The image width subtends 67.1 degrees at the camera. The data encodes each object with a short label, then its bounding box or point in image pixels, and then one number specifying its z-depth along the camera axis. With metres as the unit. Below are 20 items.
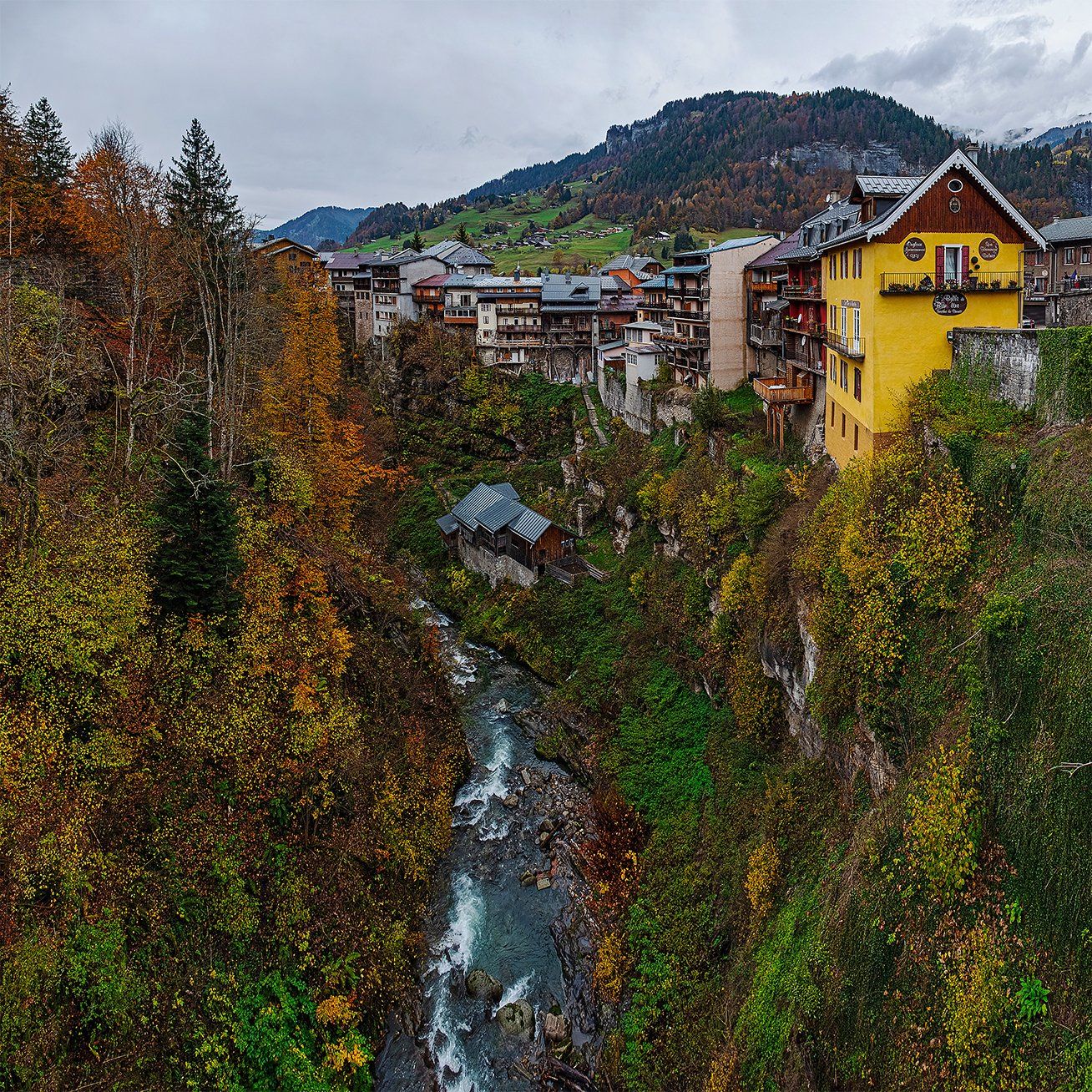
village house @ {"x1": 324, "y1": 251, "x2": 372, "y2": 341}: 96.94
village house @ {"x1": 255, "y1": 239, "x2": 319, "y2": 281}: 74.50
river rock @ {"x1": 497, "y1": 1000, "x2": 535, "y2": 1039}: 24.47
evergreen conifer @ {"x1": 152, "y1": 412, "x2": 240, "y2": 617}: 26.08
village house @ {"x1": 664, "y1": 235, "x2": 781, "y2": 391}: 54.72
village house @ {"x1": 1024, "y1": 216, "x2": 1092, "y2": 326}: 50.62
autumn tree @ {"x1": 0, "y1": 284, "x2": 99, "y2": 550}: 23.53
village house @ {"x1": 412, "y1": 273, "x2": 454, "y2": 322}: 88.50
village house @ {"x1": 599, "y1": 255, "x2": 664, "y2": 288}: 85.69
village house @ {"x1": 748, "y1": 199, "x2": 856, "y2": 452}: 40.03
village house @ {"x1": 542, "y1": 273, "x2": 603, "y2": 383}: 81.12
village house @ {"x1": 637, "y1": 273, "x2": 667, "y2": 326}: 68.50
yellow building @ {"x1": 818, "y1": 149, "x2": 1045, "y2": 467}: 29.72
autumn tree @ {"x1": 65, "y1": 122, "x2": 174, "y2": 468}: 30.75
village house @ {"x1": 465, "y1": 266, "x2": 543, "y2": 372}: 81.88
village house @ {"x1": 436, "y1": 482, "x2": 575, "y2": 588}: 52.00
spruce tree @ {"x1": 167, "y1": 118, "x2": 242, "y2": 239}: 42.81
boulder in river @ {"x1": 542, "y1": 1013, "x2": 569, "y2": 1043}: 24.31
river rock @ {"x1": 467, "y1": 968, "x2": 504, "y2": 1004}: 25.64
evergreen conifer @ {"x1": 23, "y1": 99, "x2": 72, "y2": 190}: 45.69
